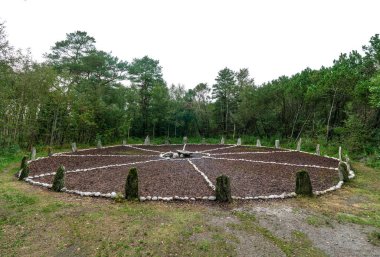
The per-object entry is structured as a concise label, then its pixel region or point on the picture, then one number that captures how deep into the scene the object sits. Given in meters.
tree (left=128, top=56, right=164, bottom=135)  30.59
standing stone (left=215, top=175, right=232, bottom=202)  7.98
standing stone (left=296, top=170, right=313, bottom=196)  8.73
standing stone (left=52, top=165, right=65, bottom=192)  9.02
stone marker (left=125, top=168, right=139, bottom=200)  8.07
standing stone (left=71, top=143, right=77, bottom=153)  20.03
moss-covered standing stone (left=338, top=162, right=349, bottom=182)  10.91
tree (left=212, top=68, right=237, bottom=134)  33.62
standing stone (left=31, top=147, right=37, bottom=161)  15.36
